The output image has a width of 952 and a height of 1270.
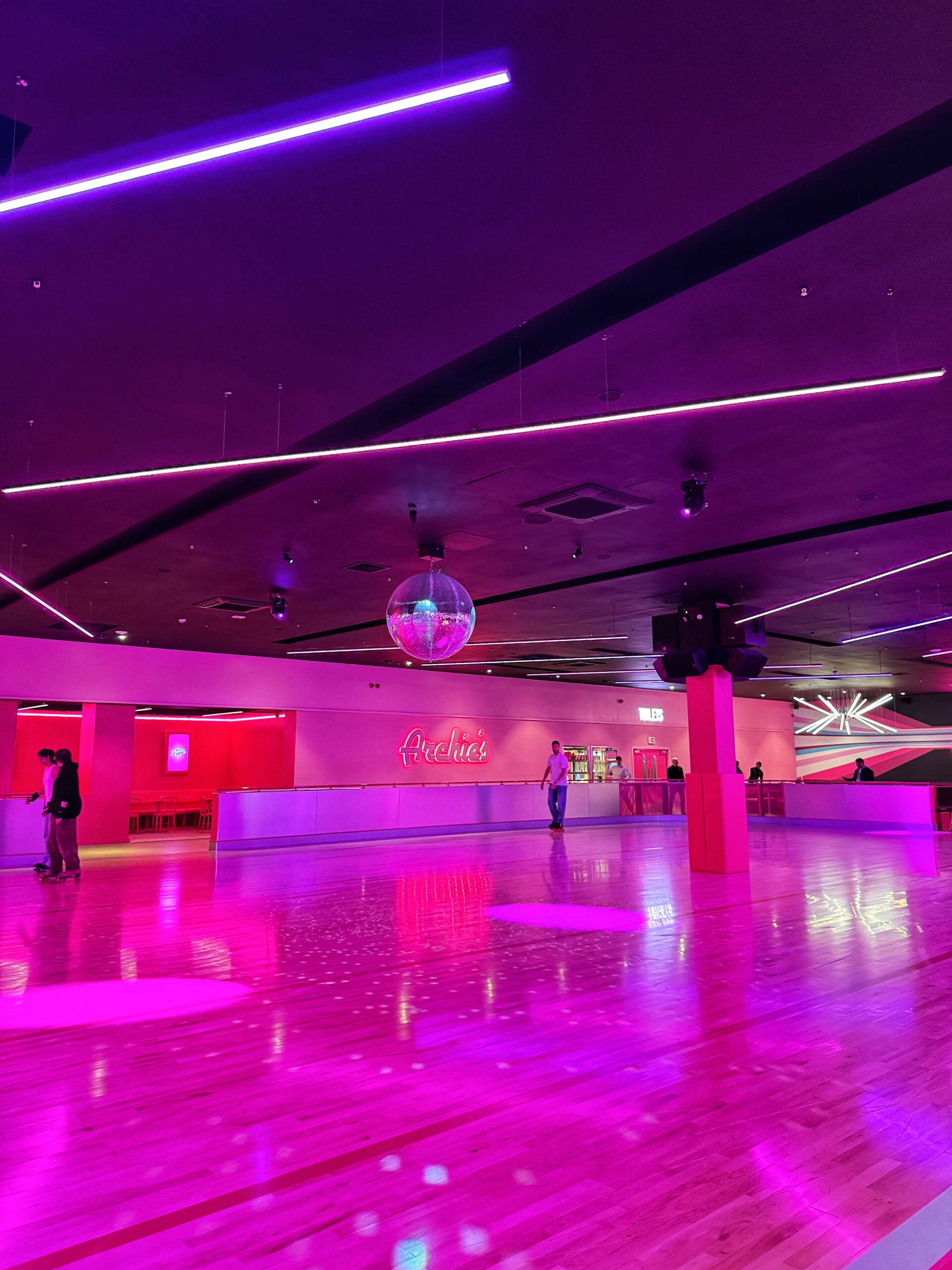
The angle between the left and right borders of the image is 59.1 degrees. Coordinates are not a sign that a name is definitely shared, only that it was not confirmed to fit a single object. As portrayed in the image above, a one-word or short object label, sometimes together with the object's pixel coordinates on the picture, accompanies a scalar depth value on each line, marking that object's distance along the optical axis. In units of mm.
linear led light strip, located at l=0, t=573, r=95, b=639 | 8428
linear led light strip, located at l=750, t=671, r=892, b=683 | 20734
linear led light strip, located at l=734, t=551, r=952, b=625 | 9117
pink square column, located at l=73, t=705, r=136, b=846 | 16109
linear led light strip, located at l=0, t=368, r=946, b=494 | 4148
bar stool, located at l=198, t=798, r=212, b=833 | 21219
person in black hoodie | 9688
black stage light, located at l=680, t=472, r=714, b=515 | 6855
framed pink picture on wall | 21516
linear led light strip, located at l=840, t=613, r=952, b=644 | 13373
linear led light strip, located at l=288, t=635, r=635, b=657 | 15594
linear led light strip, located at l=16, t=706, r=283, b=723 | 20078
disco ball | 6496
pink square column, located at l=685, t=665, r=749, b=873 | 10766
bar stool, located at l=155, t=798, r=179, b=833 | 20266
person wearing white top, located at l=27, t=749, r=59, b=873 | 9930
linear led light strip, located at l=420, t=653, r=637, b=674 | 18453
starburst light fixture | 27078
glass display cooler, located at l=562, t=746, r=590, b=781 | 23891
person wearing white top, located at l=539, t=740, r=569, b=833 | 17766
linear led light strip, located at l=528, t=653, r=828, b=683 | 20159
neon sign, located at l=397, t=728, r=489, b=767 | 20484
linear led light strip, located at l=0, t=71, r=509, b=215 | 2285
